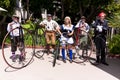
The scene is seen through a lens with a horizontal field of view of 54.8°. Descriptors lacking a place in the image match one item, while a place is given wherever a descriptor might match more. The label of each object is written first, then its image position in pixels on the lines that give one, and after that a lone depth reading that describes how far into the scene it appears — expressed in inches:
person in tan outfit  171.1
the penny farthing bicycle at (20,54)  149.4
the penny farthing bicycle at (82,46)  167.2
